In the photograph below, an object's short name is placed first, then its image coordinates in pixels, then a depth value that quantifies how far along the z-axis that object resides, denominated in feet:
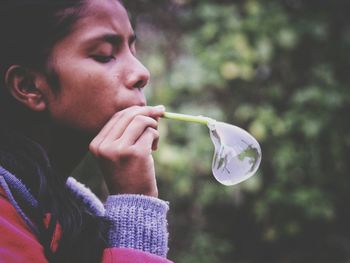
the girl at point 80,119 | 3.43
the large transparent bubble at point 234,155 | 4.10
